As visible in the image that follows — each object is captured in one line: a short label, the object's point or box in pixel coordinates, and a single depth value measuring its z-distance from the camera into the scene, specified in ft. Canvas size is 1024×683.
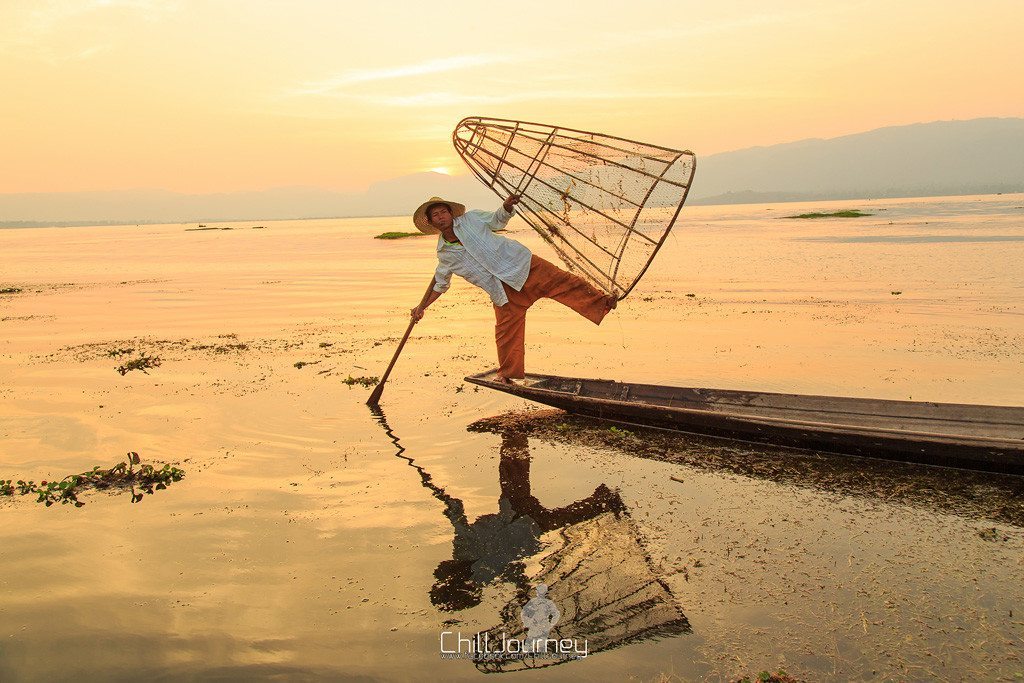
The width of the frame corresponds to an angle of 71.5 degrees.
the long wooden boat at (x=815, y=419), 16.38
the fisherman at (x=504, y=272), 21.59
